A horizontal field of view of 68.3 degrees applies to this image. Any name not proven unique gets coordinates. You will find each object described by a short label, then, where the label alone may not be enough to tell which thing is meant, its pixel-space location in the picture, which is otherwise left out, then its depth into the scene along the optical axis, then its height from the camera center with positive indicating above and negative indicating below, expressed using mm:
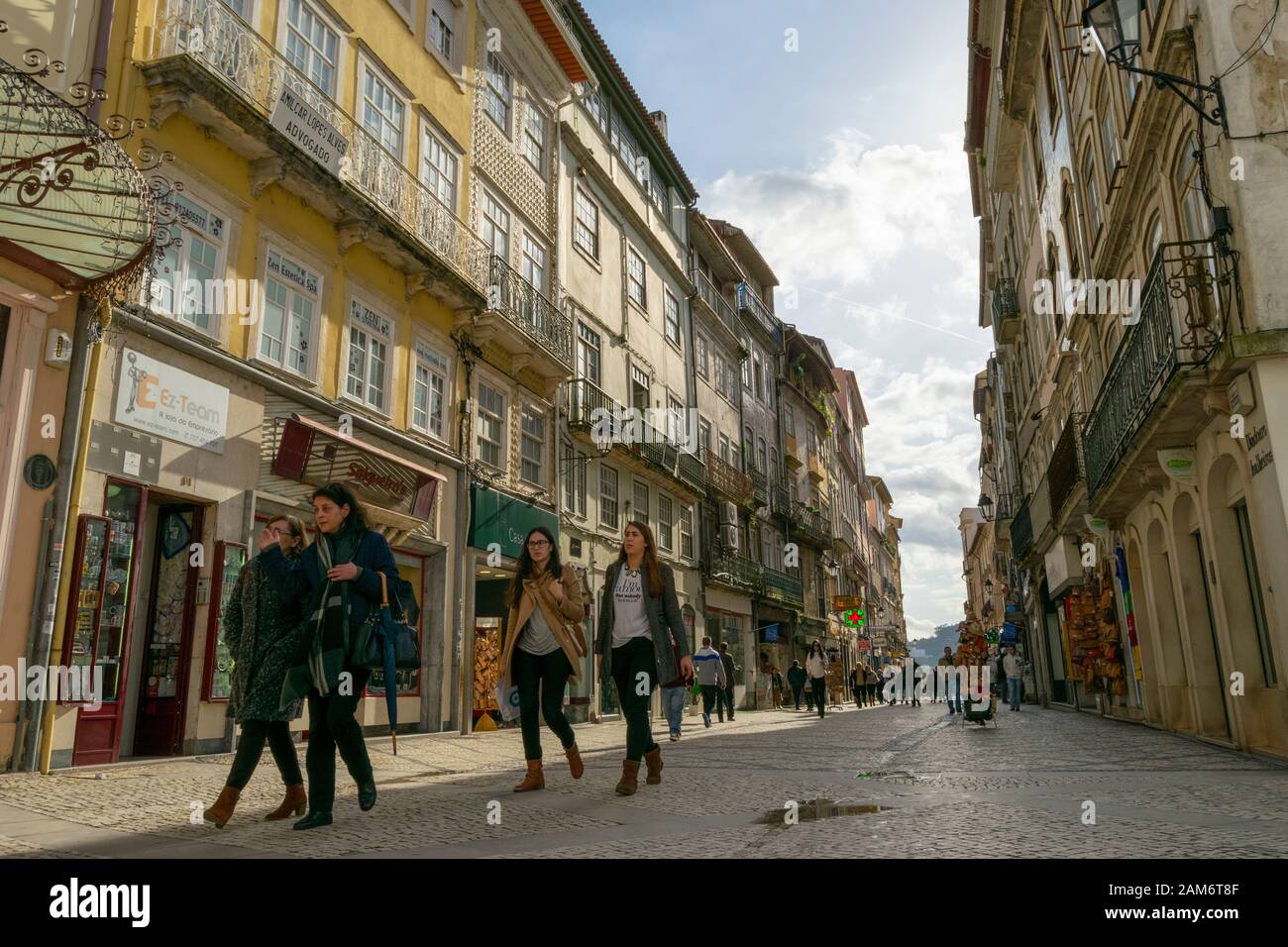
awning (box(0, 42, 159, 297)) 8031 +4372
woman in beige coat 6410 +259
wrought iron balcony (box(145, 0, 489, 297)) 10961 +7420
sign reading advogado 12531 +7552
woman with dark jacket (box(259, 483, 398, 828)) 4918 +396
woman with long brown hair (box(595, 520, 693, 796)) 6531 +405
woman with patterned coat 4973 +104
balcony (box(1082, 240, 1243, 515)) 9367 +3503
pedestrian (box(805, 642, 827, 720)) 21047 +268
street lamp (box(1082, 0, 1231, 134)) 9325 +6553
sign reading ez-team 10156 +3232
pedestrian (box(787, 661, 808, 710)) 29672 +146
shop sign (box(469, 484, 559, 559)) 17156 +3166
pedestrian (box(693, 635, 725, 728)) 18203 +242
